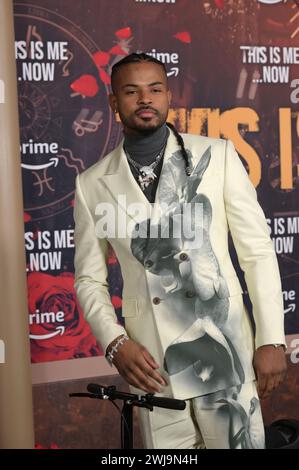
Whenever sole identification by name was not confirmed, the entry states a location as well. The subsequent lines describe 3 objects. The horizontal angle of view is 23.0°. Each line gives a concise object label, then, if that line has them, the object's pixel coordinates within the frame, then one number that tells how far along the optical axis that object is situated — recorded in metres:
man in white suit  2.39
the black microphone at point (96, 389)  2.22
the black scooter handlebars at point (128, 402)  2.05
